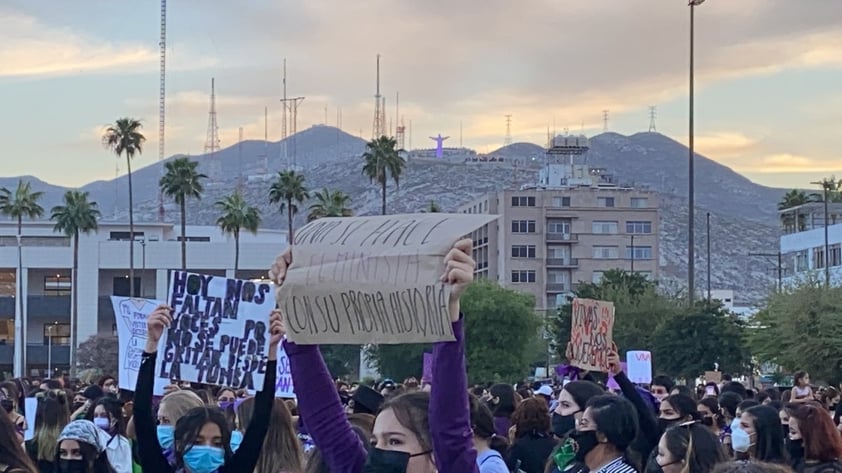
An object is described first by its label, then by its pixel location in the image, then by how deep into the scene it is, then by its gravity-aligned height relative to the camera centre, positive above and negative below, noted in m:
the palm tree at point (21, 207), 79.88 +2.96
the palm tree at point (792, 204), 94.44 +4.42
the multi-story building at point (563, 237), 127.31 +2.05
